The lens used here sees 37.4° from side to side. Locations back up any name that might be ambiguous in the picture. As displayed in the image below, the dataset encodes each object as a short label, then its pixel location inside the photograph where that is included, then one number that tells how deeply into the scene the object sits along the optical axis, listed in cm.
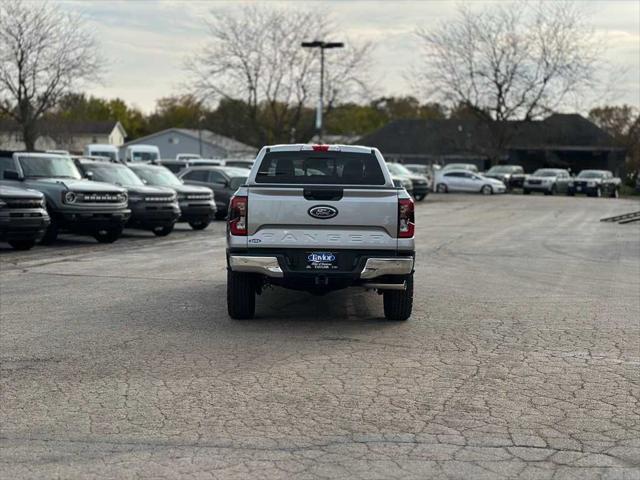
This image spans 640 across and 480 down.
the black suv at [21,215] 1697
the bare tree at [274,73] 5319
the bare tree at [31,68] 5003
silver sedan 5456
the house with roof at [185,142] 9179
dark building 7248
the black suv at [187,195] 2361
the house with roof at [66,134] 5475
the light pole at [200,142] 8955
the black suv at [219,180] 2747
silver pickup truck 962
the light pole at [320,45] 4288
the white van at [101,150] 6154
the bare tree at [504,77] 6800
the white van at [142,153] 6341
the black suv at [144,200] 2116
